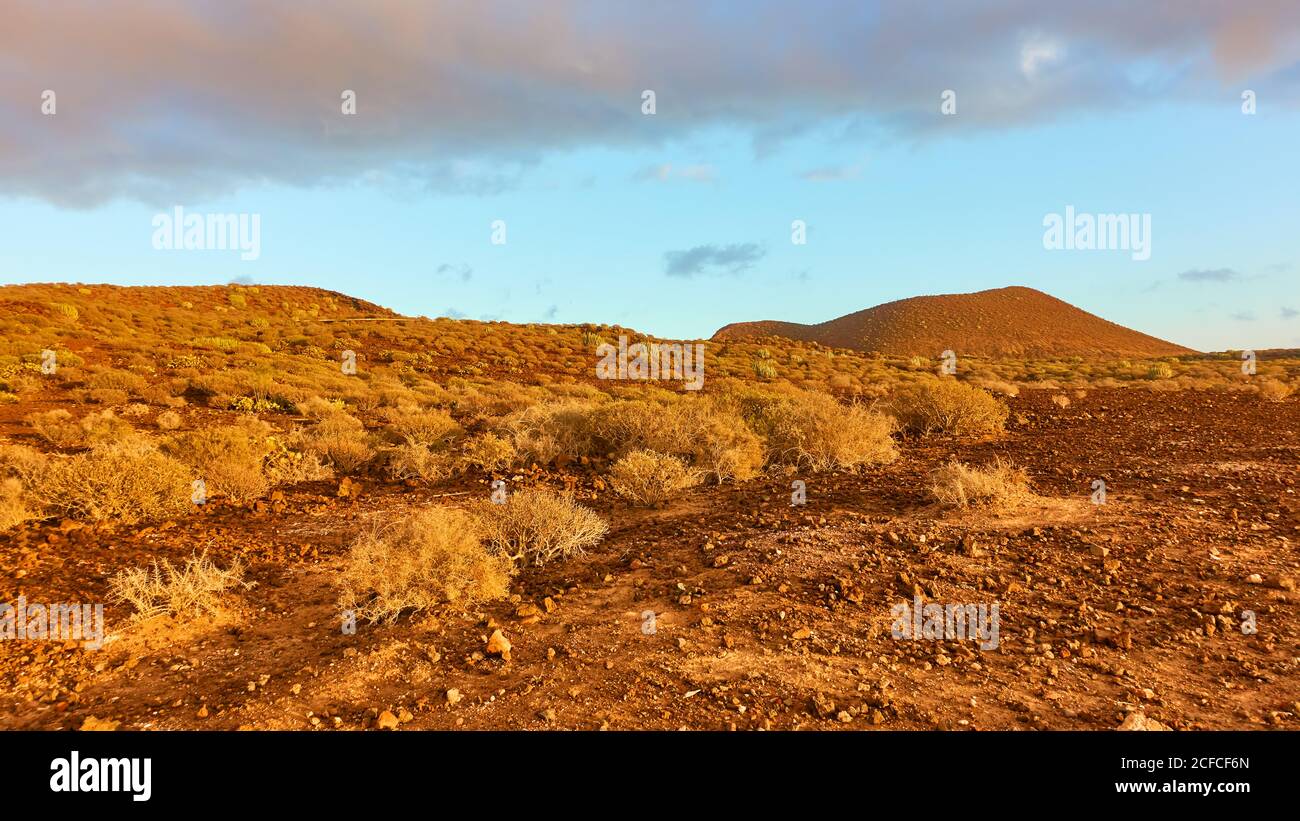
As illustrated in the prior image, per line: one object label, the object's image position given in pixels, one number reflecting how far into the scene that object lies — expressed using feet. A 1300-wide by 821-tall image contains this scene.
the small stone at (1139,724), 10.36
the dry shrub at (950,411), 37.78
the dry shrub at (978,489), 22.22
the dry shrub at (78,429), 35.04
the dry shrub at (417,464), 30.89
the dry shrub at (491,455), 32.09
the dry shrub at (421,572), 16.31
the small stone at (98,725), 11.39
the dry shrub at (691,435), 29.50
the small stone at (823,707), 11.25
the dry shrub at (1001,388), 58.70
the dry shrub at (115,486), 23.00
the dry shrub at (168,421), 41.06
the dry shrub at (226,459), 26.68
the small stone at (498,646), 13.98
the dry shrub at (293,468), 29.34
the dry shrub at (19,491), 22.21
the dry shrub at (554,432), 33.60
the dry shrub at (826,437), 30.22
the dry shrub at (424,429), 35.64
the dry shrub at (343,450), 31.99
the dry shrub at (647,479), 26.71
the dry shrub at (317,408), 46.29
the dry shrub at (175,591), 16.38
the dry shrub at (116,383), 51.70
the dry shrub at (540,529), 20.42
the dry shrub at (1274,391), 48.78
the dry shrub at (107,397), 48.78
